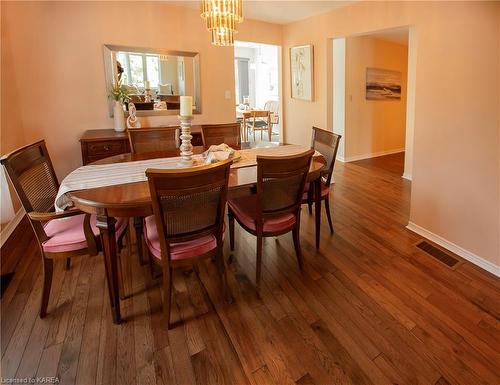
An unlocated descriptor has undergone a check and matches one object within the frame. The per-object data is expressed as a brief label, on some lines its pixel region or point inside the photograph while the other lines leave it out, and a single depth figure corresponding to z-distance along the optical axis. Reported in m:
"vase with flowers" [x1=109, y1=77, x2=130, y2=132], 3.62
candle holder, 1.99
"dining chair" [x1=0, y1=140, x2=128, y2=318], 1.71
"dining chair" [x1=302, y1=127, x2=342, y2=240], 2.57
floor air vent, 2.43
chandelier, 2.15
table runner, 1.85
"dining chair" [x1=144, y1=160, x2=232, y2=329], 1.52
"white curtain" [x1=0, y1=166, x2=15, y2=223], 2.81
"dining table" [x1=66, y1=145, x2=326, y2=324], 1.63
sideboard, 3.29
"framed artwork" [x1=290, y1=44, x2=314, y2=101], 4.33
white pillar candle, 1.92
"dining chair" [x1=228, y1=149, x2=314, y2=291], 1.90
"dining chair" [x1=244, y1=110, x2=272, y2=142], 7.25
